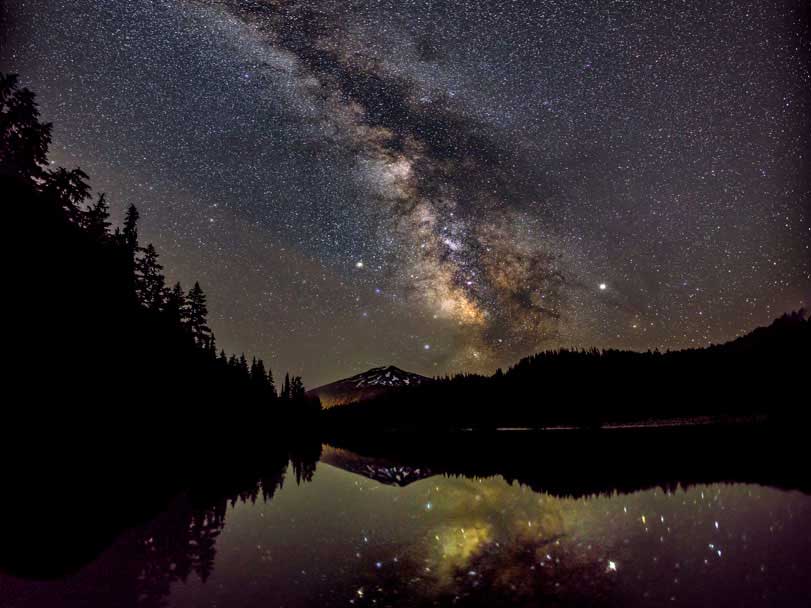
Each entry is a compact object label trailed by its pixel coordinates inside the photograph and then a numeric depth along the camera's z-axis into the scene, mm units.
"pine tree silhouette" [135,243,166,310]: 46469
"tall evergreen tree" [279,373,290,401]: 107531
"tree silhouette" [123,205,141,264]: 44344
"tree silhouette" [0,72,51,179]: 34531
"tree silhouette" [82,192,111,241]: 39094
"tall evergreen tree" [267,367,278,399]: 89125
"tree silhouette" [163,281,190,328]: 47841
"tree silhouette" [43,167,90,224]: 36094
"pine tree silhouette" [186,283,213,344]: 58250
